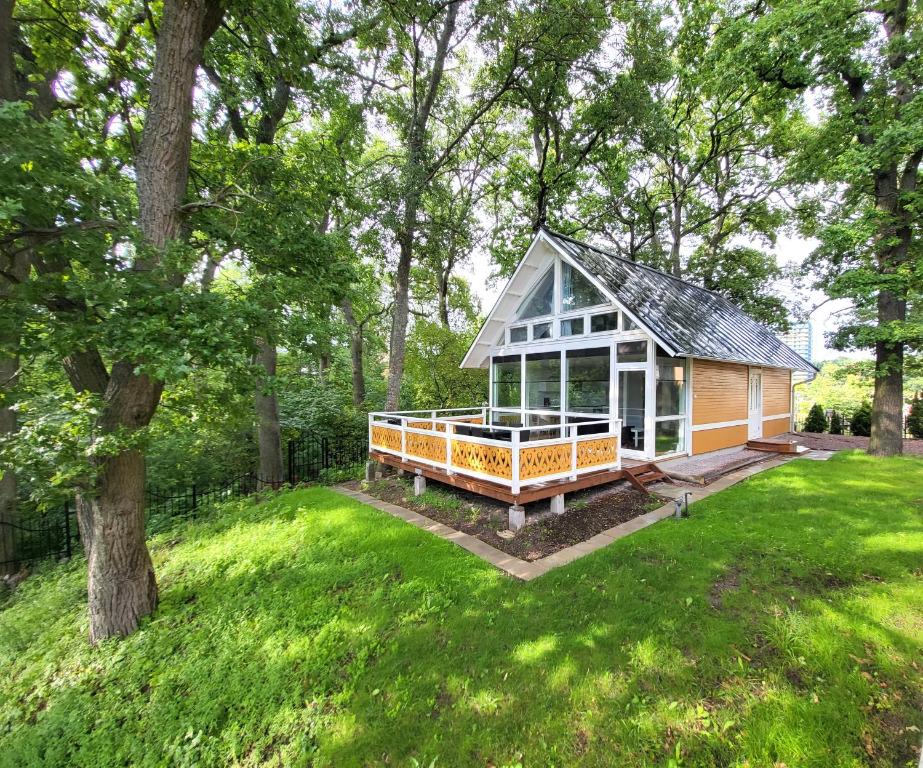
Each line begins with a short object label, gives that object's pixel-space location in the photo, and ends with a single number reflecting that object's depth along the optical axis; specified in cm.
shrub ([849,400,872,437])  1434
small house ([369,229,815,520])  621
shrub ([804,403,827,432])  1546
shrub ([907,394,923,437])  1383
